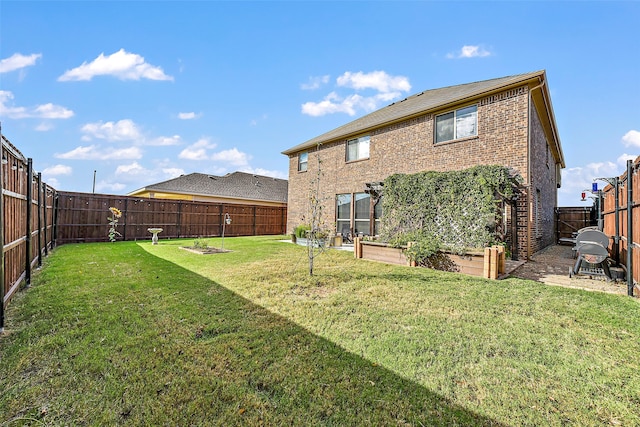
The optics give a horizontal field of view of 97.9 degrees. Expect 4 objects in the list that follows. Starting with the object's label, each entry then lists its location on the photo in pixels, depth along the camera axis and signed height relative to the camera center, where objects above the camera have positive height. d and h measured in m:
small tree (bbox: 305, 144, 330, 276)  5.91 -0.42
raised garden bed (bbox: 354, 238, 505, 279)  5.90 -0.96
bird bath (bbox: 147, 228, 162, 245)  11.80 -0.90
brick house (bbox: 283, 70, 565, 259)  8.11 +2.73
